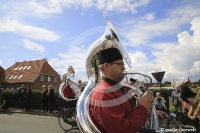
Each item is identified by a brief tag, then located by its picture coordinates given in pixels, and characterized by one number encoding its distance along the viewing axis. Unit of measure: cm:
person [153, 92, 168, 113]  723
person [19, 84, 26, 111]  1276
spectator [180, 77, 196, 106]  582
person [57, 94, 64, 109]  927
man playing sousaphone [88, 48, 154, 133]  152
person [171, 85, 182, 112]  827
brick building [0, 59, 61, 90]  3653
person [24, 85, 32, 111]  1273
